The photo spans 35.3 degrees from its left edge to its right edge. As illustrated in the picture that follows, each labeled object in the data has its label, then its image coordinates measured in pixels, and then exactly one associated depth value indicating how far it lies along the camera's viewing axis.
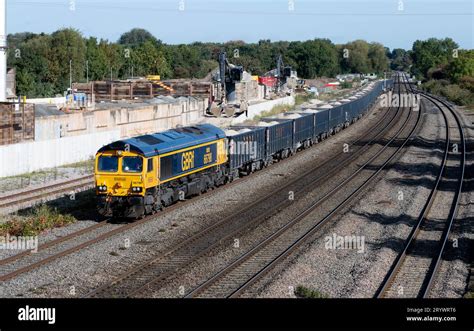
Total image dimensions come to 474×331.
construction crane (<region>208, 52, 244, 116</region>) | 64.25
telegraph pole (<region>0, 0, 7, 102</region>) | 54.75
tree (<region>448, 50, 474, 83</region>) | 129.88
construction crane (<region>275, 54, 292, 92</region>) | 111.38
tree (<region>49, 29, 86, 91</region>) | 108.38
